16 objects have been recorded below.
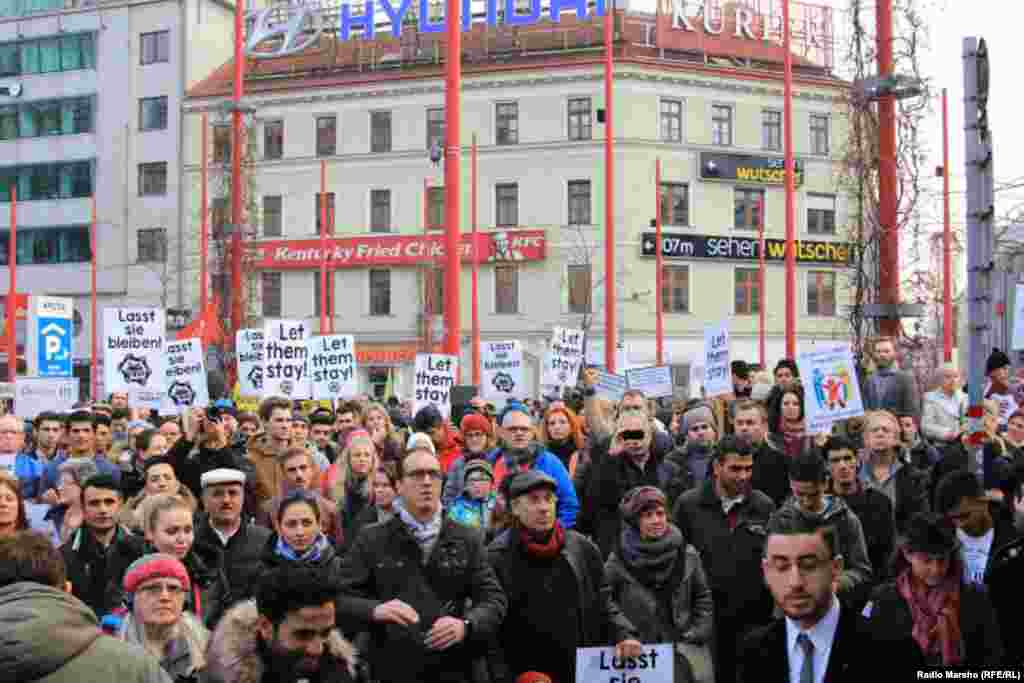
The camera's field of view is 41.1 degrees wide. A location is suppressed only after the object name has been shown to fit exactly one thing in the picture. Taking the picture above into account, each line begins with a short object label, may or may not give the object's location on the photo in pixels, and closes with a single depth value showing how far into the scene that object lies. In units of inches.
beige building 2012.8
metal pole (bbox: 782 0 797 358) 941.2
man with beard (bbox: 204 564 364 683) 174.6
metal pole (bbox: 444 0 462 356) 679.7
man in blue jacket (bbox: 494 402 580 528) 317.7
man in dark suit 151.9
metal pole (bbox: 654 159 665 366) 1638.8
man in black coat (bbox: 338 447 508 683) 234.2
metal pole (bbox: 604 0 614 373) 1071.0
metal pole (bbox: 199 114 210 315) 1622.8
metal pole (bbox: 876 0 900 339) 434.0
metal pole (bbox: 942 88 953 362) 1223.5
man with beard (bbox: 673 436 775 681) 278.5
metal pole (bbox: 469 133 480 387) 1697.8
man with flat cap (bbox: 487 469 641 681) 245.4
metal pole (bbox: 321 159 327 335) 1561.3
